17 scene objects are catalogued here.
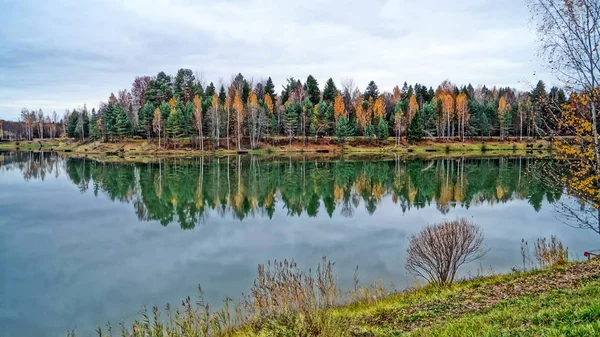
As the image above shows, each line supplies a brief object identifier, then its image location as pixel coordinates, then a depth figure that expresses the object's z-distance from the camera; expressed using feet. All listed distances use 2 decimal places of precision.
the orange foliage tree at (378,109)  288.51
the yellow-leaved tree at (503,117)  280.31
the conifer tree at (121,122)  269.64
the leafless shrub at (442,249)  38.55
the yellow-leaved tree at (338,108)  287.73
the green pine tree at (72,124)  334.85
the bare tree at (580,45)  30.60
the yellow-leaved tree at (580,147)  31.17
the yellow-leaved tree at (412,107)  283.71
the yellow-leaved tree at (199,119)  254.27
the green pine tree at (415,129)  266.36
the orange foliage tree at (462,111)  283.59
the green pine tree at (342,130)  257.75
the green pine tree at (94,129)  296.10
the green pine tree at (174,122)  255.70
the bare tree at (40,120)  403.87
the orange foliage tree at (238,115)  262.26
